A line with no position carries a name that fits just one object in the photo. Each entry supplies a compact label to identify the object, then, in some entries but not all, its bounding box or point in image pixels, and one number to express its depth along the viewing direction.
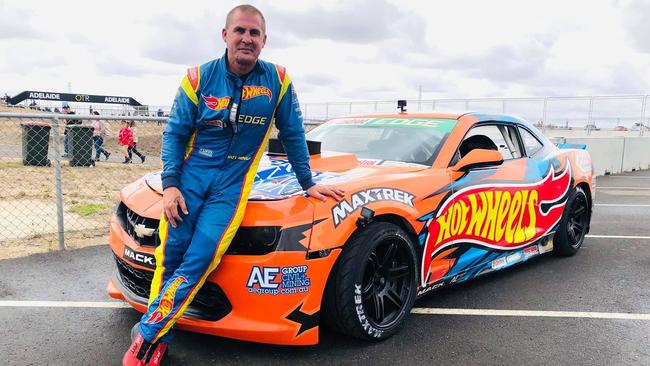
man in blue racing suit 2.57
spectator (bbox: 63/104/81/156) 14.22
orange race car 2.72
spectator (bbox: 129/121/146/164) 14.84
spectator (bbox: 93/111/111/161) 15.59
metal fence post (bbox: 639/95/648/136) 17.75
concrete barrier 14.52
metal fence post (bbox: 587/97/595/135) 17.27
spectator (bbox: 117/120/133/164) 15.25
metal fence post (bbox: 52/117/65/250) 5.07
